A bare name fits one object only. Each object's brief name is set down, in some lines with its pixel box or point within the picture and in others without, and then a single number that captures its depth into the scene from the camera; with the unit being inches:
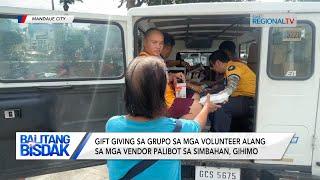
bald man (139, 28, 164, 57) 101.7
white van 90.9
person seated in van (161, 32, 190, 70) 127.9
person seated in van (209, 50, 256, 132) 110.7
